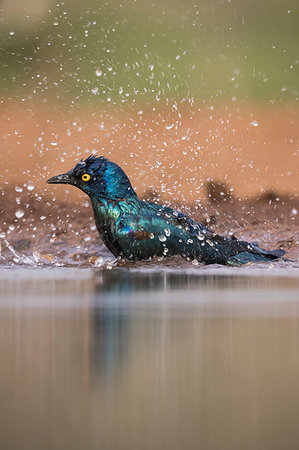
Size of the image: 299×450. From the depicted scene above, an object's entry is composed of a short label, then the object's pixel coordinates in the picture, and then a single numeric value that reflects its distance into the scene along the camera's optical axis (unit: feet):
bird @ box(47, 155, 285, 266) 32.65
